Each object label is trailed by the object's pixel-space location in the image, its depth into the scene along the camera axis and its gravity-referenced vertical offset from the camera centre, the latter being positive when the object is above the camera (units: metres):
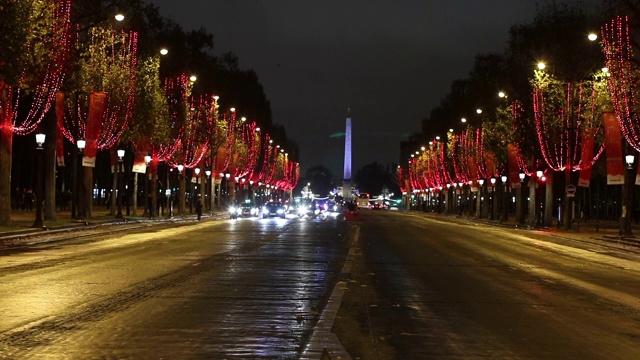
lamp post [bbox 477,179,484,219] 100.03 +1.88
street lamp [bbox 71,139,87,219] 60.12 +0.21
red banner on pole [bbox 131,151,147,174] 64.38 +2.87
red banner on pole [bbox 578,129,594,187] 58.09 +3.32
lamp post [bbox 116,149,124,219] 62.41 +2.17
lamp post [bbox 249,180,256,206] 142.75 +2.58
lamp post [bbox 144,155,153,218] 67.75 +0.68
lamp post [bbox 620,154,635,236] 51.33 +0.48
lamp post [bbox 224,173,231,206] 116.54 +1.37
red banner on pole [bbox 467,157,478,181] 99.62 +4.46
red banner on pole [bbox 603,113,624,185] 49.03 +3.29
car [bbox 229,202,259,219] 90.50 -0.29
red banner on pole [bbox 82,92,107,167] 50.84 +4.37
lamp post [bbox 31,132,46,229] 45.50 +0.37
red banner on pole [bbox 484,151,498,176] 88.00 +4.50
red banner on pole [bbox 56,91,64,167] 49.81 +4.43
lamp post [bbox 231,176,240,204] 120.56 +3.43
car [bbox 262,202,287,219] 89.12 -0.33
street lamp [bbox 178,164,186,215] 88.31 +1.05
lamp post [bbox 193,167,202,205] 89.01 +3.03
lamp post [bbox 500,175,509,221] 87.56 +0.75
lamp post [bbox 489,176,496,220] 91.75 +1.99
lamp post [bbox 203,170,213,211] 99.84 +3.00
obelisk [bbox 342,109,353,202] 195.25 +13.02
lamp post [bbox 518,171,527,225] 79.47 +0.81
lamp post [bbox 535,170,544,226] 69.62 +1.45
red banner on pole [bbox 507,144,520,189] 73.64 +3.45
